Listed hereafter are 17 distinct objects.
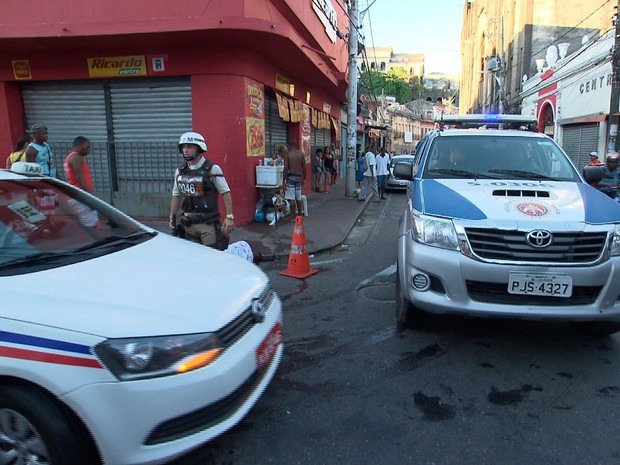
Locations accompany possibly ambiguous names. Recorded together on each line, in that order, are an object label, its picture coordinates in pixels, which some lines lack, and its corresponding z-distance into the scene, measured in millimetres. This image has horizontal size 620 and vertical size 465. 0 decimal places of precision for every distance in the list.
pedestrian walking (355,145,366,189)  19698
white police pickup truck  3426
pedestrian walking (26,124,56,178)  6605
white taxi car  2010
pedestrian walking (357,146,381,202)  14461
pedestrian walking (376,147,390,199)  15125
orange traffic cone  6383
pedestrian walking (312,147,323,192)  17125
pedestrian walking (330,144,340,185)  20484
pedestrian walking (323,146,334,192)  18014
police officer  4750
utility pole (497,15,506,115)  38344
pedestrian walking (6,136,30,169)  7012
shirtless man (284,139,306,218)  10680
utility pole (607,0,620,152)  13602
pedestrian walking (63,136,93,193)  6105
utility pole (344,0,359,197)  15211
